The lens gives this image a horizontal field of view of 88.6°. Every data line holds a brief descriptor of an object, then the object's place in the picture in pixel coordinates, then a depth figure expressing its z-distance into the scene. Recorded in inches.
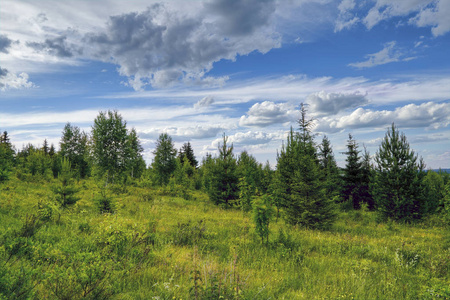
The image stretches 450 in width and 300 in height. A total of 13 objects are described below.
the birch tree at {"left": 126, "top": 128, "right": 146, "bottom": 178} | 1694.1
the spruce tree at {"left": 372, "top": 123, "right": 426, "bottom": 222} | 708.0
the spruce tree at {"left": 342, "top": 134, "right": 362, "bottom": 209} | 1087.6
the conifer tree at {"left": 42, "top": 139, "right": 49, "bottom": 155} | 2814.5
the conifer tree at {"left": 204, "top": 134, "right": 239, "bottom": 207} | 829.2
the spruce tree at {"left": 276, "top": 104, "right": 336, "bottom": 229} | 515.5
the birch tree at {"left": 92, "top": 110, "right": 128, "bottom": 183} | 1154.7
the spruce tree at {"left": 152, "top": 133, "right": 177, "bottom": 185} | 1412.4
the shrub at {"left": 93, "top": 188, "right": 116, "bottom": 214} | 464.8
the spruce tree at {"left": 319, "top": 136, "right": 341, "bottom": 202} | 1029.8
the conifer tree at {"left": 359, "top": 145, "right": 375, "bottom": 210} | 1065.7
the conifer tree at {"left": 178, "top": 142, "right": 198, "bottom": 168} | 2400.3
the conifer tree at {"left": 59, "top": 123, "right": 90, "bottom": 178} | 1706.4
